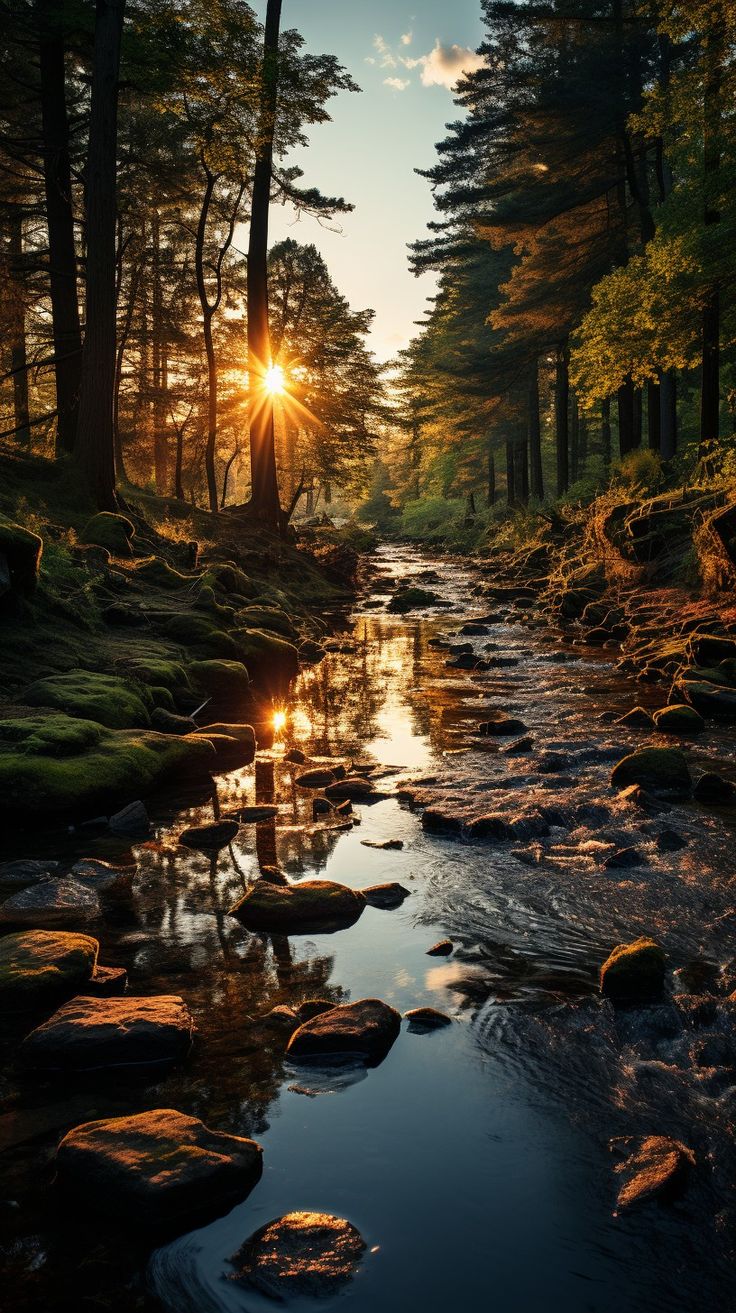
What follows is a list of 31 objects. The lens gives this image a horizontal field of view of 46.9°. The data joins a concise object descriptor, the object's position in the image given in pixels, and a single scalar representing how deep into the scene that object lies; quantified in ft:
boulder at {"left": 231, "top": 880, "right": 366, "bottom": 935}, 15.19
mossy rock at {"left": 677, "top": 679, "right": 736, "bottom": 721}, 30.32
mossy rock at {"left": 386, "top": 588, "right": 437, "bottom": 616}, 66.59
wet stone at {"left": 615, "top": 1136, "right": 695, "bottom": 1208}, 8.97
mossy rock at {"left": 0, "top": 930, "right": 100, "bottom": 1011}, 12.16
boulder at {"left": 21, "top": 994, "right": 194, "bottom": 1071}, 10.89
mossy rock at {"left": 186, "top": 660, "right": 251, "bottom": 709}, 33.42
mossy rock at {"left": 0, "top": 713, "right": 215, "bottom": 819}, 19.35
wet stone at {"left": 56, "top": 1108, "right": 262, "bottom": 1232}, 8.38
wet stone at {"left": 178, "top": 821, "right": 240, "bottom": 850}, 19.22
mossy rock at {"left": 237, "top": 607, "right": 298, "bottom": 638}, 44.06
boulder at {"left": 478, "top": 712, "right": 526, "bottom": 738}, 29.19
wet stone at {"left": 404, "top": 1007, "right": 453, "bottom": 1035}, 12.13
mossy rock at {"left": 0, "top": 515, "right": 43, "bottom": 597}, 26.25
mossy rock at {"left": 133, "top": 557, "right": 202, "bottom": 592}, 41.60
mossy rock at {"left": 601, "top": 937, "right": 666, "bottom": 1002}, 12.77
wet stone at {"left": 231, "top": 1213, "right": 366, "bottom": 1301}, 7.88
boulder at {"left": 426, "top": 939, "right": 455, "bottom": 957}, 14.26
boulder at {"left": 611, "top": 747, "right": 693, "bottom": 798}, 22.20
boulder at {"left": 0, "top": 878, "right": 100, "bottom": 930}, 14.84
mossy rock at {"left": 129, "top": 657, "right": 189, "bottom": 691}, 29.53
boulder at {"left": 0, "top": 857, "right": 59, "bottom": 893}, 16.26
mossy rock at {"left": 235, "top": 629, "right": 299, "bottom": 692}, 38.83
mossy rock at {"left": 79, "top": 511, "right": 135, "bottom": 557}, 41.88
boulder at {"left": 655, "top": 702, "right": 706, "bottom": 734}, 28.27
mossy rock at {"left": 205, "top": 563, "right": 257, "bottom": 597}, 46.60
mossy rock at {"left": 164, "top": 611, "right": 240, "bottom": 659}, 35.94
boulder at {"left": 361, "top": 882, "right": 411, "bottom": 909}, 16.30
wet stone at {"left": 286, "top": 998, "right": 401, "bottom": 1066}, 11.39
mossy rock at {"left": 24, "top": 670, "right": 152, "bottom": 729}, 24.27
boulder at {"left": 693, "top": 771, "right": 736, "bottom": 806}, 21.54
